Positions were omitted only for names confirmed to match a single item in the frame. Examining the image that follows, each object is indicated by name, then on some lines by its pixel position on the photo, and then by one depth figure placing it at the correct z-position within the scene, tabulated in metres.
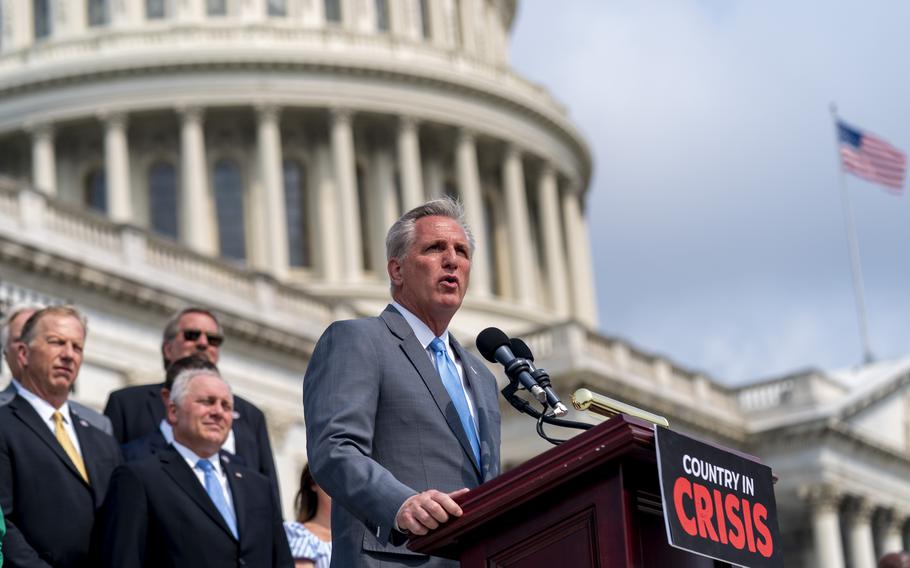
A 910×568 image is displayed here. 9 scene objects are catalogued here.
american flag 52.12
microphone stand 5.54
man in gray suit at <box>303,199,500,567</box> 5.62
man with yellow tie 8.38
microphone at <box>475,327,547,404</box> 5.62
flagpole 60.34
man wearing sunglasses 10.11
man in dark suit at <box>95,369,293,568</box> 8.27
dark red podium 4.92
